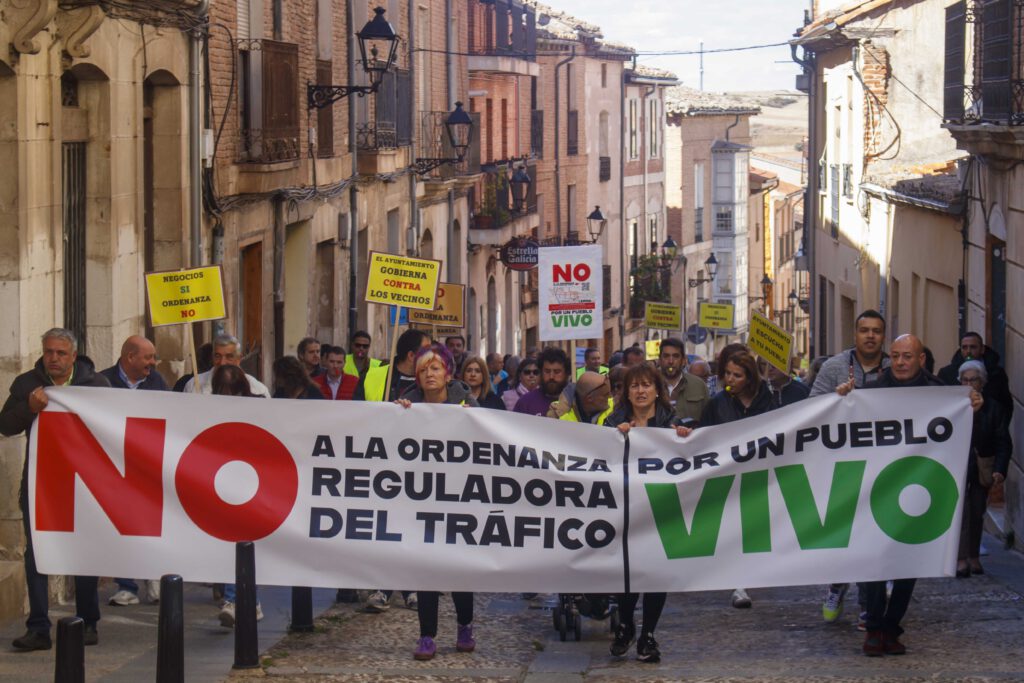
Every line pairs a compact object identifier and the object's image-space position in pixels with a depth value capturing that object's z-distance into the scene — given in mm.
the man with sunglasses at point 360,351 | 15066
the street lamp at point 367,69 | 19175
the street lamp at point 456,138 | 26734
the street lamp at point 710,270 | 51934
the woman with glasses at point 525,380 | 13624
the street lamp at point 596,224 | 39844
